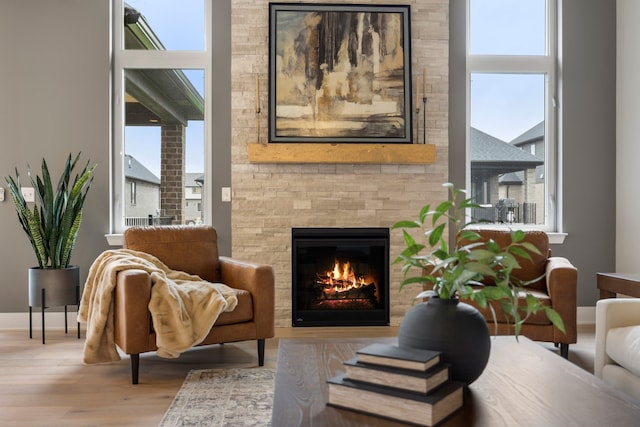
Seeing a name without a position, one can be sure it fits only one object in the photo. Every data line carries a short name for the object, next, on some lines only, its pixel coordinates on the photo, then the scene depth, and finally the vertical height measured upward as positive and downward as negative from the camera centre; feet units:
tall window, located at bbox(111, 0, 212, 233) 14.51 +2.71
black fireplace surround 14.01 -1.79
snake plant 12.63 -0.20
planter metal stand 12.32 -1.85
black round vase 4.97 -1.19
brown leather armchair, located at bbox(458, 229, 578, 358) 10.07 -1.97
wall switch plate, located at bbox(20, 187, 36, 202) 13.92 +0.40
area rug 7.64 -3.01
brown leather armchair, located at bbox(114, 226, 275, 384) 9.18 -1.48
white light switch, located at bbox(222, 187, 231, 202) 14.28 +0.36
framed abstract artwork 14.12 +3.57
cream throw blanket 9.30 -1.78
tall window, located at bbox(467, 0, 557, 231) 14.94 +2.76
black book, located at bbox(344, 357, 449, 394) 4.42 -1.41
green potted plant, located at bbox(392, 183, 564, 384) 4.97 -0.97
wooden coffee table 4.41 -1.75
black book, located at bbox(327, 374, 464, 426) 4.29 -1.59
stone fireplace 14.14 +0.44
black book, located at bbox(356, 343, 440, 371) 4.49 -1.27
